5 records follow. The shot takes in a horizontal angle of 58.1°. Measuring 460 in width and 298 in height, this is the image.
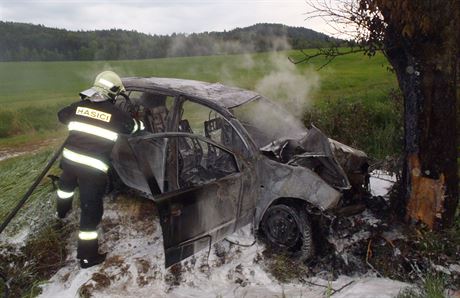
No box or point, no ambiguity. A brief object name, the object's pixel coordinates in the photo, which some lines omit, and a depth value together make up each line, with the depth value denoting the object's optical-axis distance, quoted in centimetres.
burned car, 438
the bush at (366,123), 876
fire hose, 438
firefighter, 452
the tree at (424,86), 440
